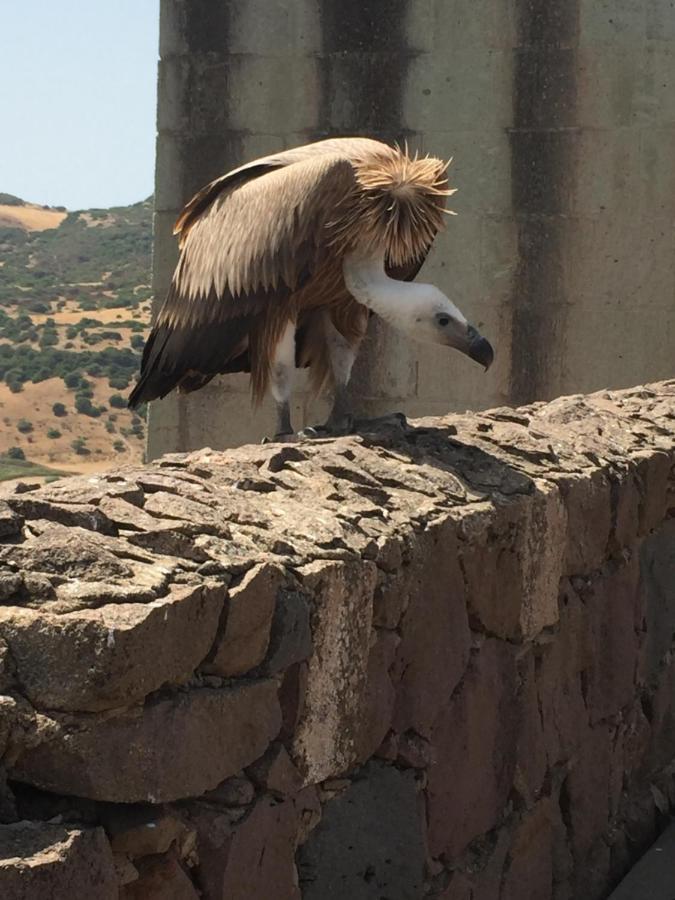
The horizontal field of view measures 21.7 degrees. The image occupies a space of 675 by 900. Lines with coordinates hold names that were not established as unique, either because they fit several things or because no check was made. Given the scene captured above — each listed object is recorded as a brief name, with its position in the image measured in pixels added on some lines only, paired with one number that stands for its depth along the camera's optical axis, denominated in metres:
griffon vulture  5.01
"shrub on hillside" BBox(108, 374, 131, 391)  38.16
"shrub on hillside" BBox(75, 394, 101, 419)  35.81
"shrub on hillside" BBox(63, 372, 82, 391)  37.88
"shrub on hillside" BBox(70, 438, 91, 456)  33.78
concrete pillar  8.38
